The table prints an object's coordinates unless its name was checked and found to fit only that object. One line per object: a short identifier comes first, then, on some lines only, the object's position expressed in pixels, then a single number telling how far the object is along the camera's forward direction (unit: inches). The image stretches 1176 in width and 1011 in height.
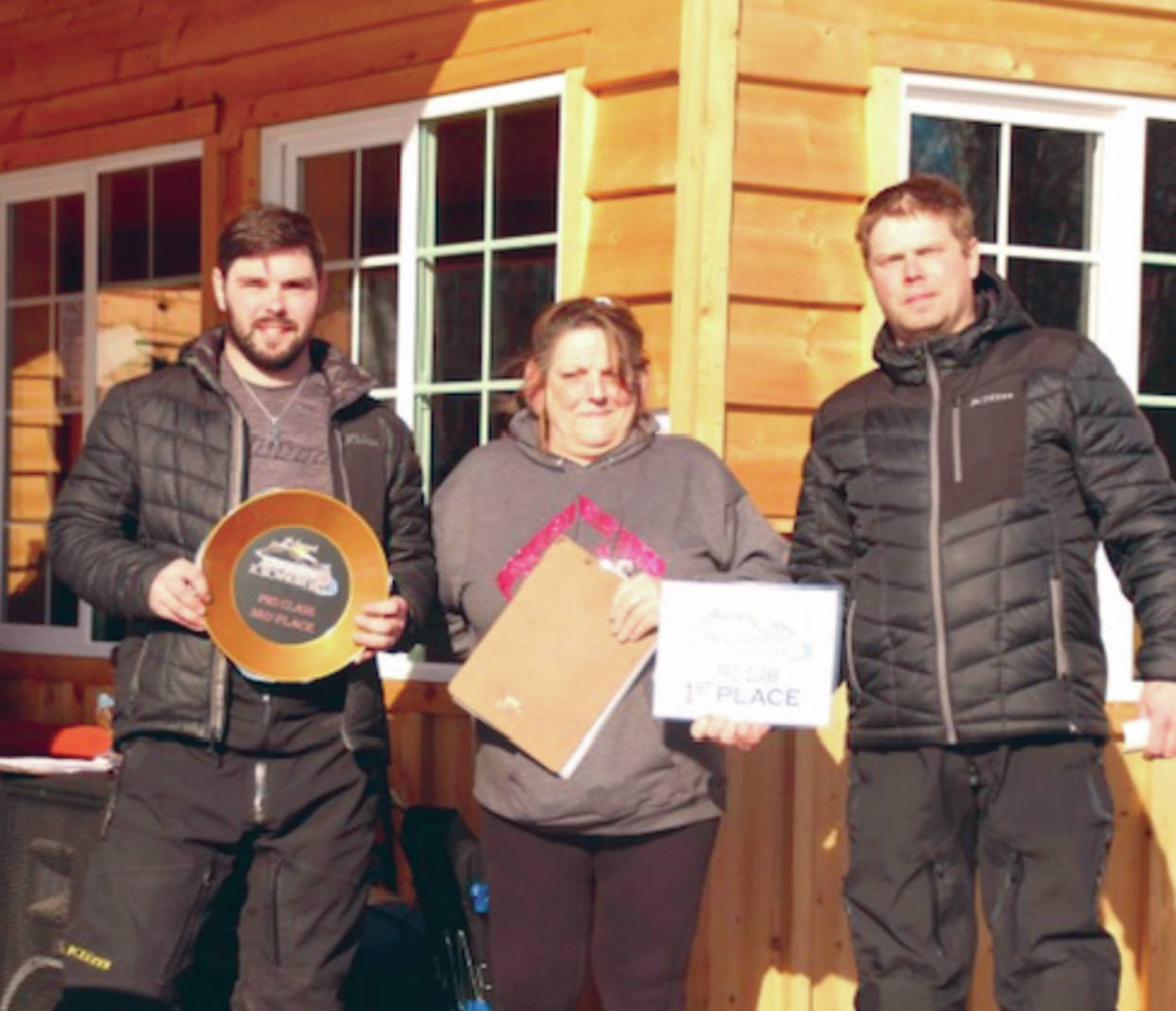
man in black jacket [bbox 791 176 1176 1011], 168.2
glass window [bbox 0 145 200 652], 298.8
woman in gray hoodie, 173.6
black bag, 224.5
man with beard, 178.9
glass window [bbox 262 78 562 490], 248.7
